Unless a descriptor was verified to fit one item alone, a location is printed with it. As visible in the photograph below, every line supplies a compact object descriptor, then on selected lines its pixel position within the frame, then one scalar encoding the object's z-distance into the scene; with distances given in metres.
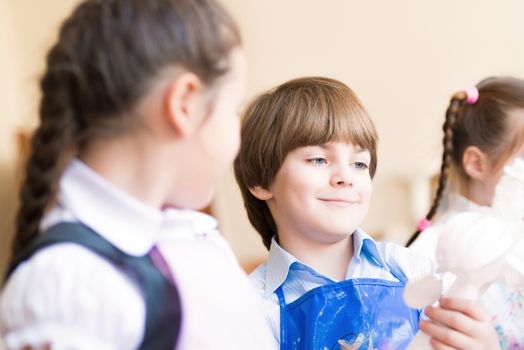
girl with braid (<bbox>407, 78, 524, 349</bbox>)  1.39
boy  0.95
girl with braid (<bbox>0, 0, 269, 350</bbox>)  0.58
